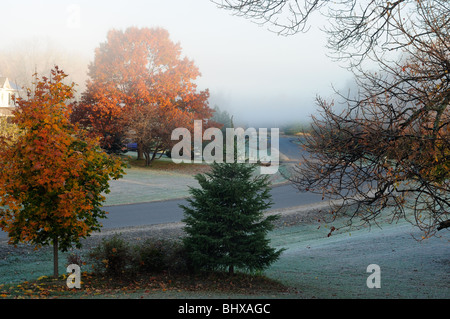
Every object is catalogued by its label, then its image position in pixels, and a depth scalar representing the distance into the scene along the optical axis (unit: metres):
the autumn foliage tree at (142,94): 36.00
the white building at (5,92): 51.97
